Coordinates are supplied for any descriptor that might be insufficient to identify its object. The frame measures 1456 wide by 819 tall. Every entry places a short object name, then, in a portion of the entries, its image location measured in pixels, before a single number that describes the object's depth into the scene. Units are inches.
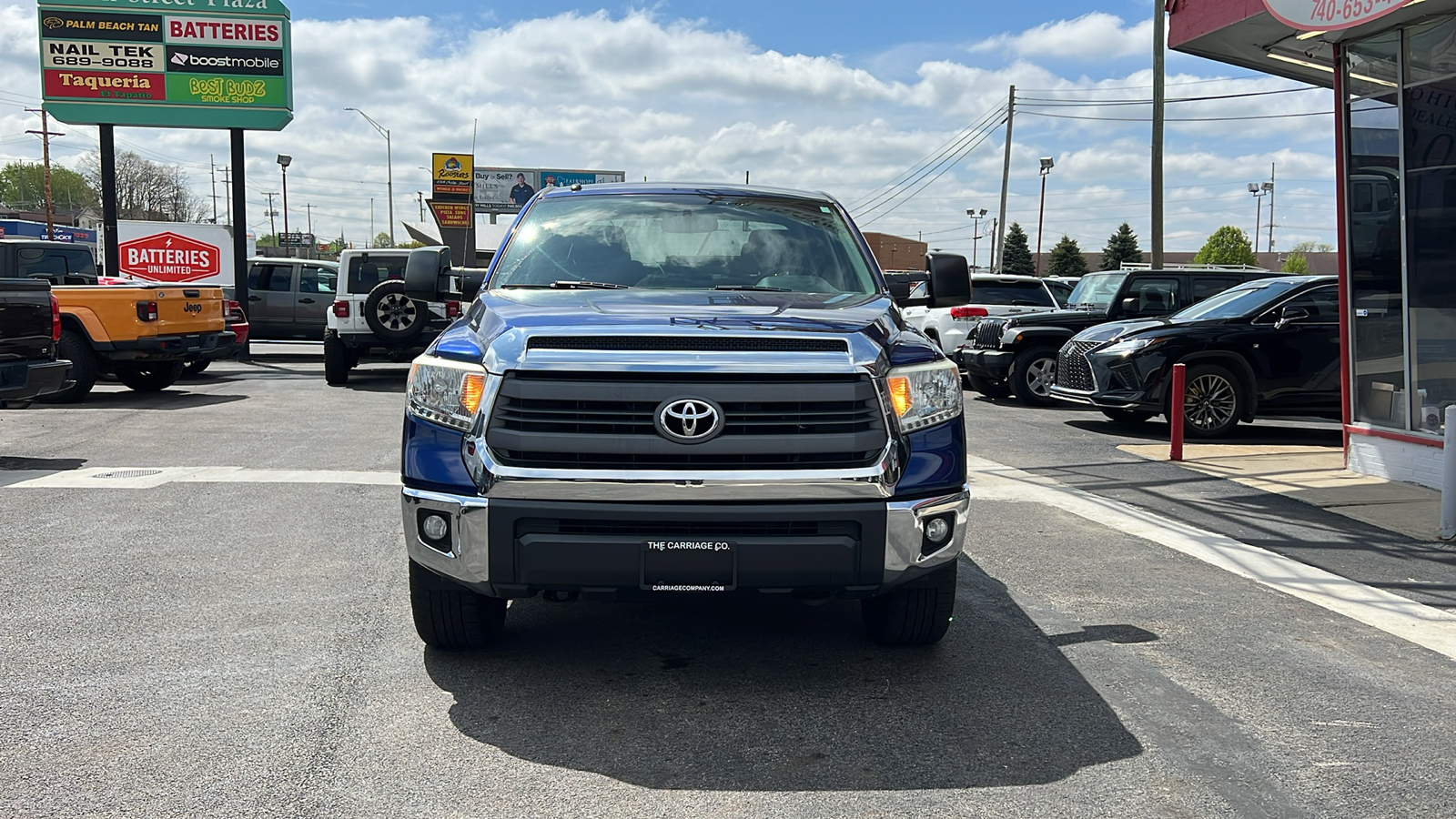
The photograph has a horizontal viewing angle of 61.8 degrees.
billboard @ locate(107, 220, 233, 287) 981.2
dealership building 361.1
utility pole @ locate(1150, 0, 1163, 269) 911.7
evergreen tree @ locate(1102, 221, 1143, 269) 3467.3
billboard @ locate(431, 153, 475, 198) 2504.9
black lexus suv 490.0
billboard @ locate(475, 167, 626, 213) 2709.2
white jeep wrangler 656.4
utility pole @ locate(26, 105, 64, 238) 2367.0
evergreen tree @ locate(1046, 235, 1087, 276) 3356.3
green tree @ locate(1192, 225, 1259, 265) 3871.6
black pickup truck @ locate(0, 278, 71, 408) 373.4
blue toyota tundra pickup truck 153.3
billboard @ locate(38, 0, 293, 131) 900.6
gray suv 947.3
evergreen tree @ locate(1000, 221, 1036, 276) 3394.4
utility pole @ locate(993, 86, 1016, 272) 1754.4
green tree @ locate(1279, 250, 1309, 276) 3624.5
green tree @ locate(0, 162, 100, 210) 5570.9
